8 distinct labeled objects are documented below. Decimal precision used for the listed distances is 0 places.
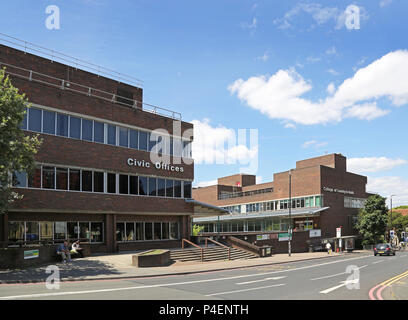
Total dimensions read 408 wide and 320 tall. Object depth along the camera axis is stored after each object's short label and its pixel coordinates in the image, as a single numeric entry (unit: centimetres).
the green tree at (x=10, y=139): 1827
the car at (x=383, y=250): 4278
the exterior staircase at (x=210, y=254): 2843
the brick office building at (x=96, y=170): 2625
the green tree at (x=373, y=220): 5748
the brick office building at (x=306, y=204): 5506
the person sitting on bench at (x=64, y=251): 2261
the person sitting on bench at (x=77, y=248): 2542
